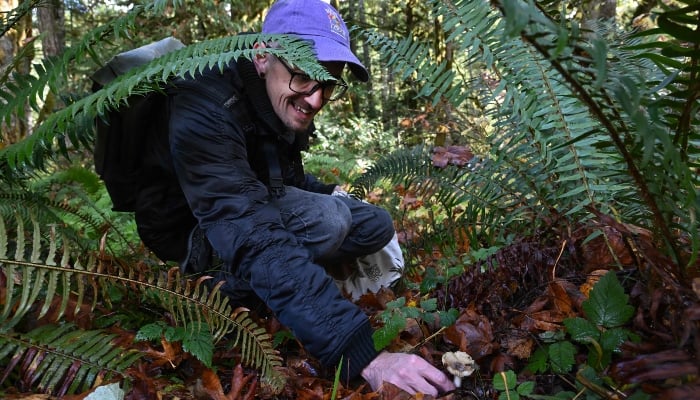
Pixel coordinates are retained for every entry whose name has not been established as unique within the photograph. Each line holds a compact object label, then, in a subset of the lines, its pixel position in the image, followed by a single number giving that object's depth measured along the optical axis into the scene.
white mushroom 1.48
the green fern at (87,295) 1.32
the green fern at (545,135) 0.93
